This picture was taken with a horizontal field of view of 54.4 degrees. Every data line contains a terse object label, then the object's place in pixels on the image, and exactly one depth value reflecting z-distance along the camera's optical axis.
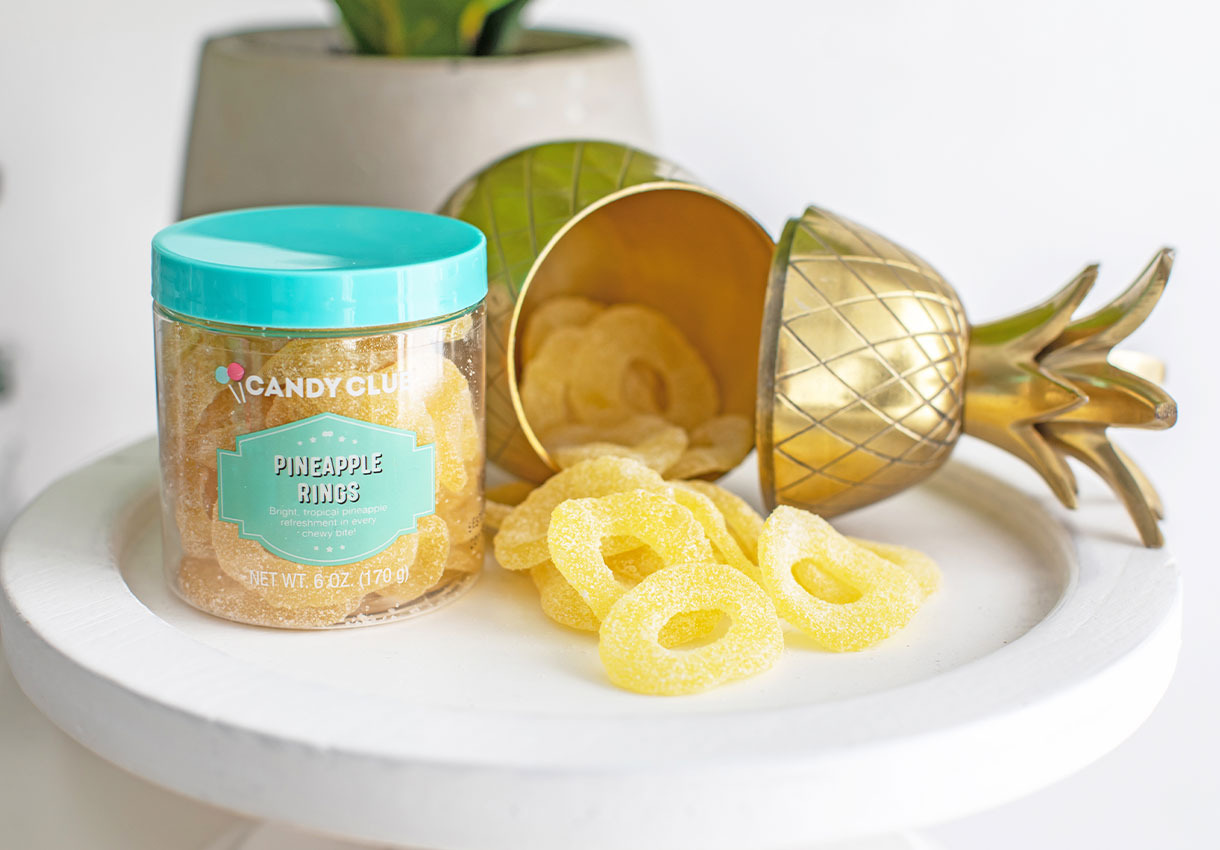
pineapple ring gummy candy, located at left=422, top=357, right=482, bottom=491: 0.49
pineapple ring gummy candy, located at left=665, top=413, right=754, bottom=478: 0.63
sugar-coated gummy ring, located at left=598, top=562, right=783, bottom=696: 0.45
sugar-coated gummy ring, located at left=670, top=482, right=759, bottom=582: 0.53
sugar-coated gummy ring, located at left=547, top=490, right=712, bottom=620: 0.49
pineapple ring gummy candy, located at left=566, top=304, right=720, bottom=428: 0.68
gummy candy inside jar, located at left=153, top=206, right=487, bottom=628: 0.45
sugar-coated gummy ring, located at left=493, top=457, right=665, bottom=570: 0.54
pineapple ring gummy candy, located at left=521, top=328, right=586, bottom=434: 0.67
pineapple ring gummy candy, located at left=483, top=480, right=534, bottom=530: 0.64
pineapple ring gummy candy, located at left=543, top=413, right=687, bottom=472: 0.60
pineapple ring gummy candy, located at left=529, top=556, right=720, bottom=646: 0.50
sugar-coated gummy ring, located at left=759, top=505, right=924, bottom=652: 0.50
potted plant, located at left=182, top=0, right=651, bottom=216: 0.73
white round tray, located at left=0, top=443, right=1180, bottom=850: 0.38
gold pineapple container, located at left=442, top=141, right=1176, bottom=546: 0.54
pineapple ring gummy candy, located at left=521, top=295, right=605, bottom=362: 0.70
